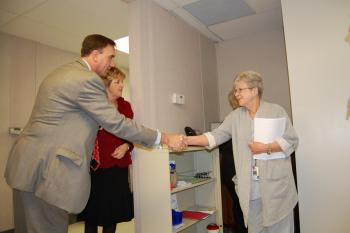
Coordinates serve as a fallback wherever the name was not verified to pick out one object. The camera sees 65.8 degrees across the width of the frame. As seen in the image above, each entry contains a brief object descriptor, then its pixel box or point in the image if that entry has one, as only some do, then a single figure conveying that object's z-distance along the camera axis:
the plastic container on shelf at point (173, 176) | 2.32
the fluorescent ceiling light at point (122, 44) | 3.65
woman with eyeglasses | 1.72
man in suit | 1.39
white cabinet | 2.06
